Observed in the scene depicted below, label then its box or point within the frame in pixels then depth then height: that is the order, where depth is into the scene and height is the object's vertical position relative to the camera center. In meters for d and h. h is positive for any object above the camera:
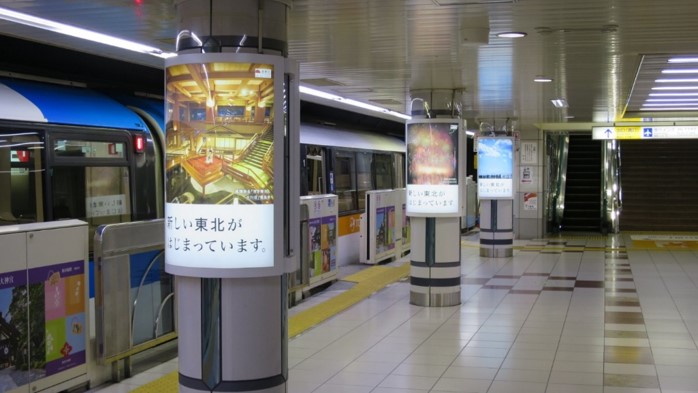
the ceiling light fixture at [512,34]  6.66 +1.16
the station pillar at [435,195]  9.88 -0.31
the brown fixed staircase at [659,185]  23.14 -0.50
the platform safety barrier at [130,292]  6.19 -1.01
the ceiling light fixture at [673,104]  14.20 +1.18
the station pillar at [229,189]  4.58 -0.10
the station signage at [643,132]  16.91 +0.80
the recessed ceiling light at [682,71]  9.41 +1.18
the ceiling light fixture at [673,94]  12.55 +1.19
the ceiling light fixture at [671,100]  13.44 +1.18
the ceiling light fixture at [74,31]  6.08 +1.20
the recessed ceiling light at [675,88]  11.47 +1.18
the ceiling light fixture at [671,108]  15.17 +1.18
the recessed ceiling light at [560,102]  12.93 +1.13
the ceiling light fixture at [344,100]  11.99 +1.22
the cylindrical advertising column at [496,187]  15.77 -0.34
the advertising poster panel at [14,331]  5.13 -1.04
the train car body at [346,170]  14.42 +0.02
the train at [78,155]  7.17 +0.18
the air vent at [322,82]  10.40 +1.20
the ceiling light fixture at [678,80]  10.47 +1.18
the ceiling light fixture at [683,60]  8.44 +1.18
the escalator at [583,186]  23.47 -0.52
